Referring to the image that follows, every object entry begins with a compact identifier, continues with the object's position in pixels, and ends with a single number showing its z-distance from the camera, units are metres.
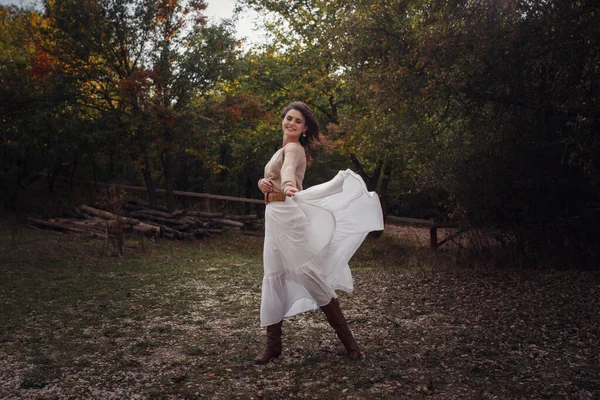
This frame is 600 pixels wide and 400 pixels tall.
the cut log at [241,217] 16.55
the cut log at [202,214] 15.88
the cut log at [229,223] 15.93
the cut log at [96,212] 14.44
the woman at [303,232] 4.48
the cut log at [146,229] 12.99
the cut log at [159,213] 14.90
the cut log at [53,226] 13.20
